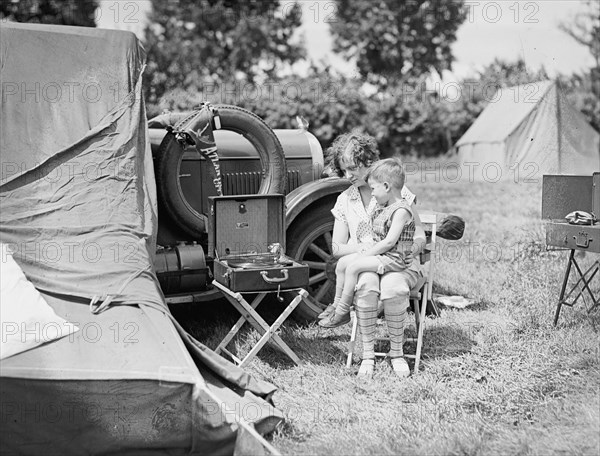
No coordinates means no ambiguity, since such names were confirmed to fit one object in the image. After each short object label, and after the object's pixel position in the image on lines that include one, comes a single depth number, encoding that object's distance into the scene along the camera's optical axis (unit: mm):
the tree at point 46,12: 30469
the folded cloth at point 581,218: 5453
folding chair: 5148
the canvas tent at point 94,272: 3648
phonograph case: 4984
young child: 4930
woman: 4922
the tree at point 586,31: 26297
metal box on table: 5941
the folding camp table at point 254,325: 4960
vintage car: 5613
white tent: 17406
